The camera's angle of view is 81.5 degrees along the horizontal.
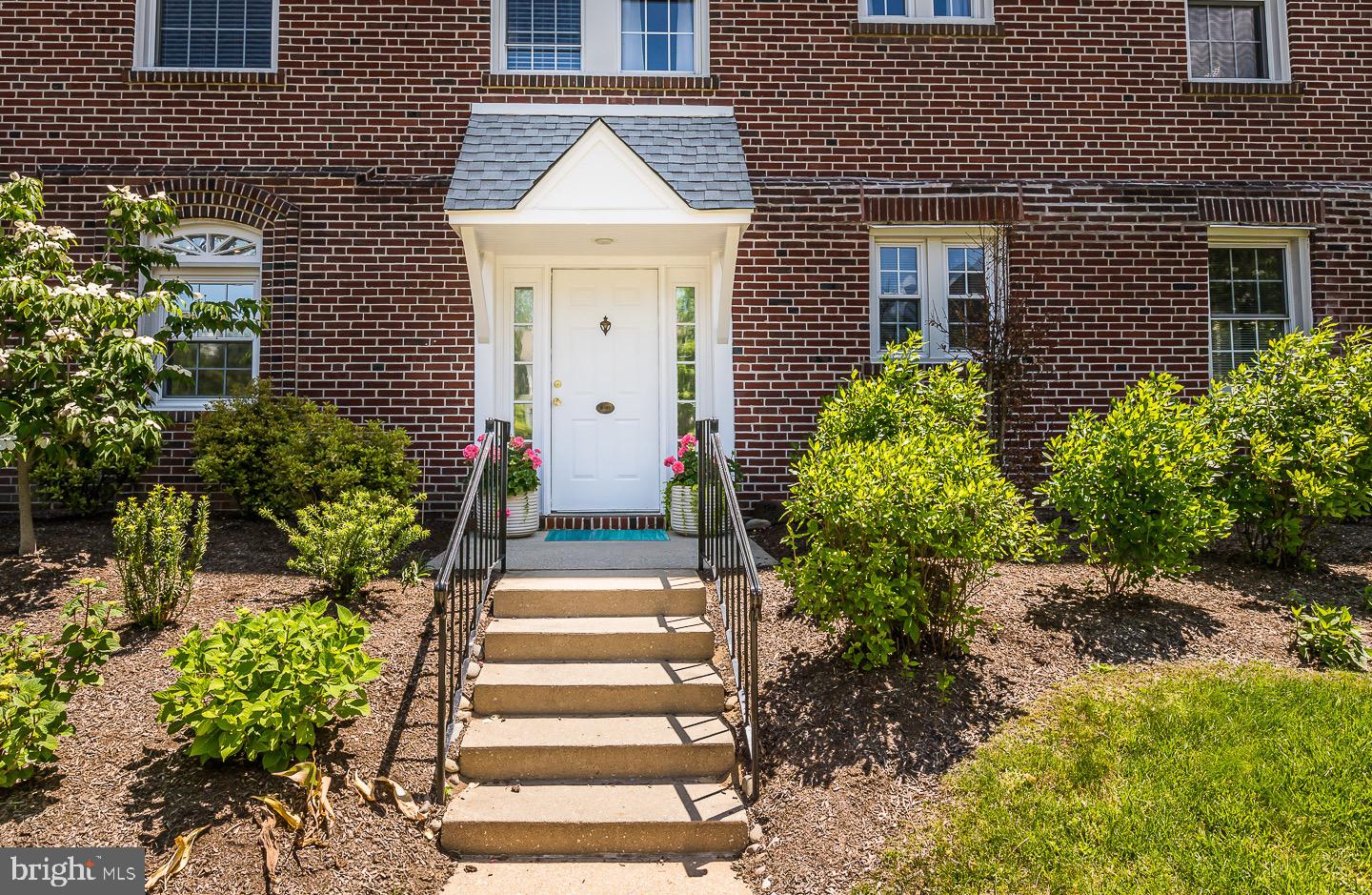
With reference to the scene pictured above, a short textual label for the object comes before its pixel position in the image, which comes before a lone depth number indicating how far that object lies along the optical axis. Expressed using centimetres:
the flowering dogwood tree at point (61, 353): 482
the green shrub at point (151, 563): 431
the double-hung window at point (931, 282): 736
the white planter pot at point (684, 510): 648
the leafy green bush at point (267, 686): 311
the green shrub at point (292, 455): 582
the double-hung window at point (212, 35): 727
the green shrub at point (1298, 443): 497
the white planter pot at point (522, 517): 647
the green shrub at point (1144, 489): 445
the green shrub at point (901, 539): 381
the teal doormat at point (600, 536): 650
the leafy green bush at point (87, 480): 618
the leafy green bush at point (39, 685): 310
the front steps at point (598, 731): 329
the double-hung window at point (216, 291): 707
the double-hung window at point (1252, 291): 759
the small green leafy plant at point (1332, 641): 401
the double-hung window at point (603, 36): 734
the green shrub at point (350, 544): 453
